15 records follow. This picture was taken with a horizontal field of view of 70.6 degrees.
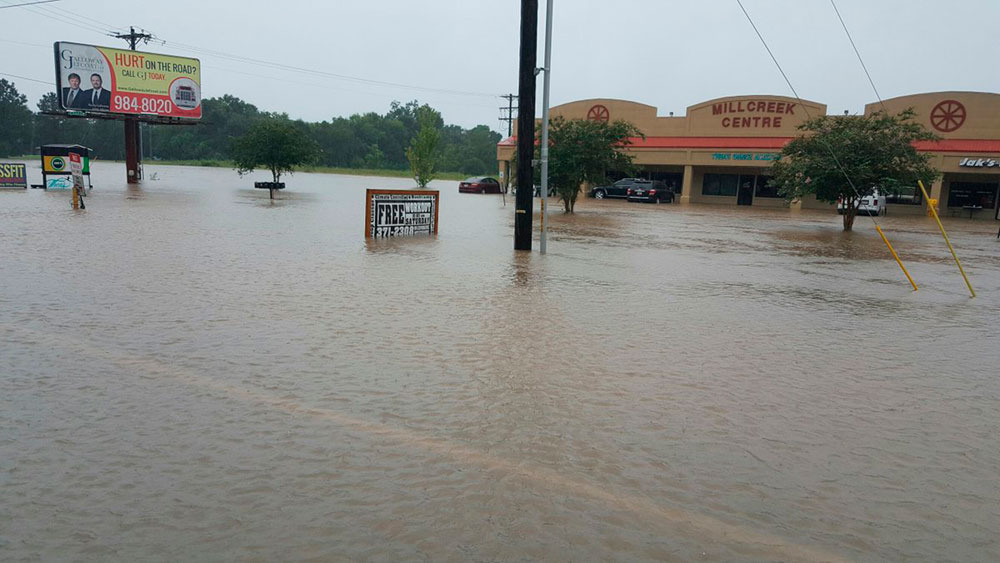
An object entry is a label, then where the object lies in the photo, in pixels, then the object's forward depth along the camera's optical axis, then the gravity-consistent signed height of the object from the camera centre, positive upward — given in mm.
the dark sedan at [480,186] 54312 -295
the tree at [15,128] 119562 +6437
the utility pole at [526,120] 15648 +1413
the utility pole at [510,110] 74500 +7867
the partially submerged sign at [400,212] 17500 -861
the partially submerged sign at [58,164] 32125 +134
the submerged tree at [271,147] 41531 +1601
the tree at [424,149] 56125 +2420
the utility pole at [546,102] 14782 +1721
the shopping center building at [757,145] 41906 +3148
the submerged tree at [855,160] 25406 +1308
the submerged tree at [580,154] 32406 +1473
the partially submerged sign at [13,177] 32469 -541
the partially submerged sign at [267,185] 37669 -617
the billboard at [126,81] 38625 +4979
